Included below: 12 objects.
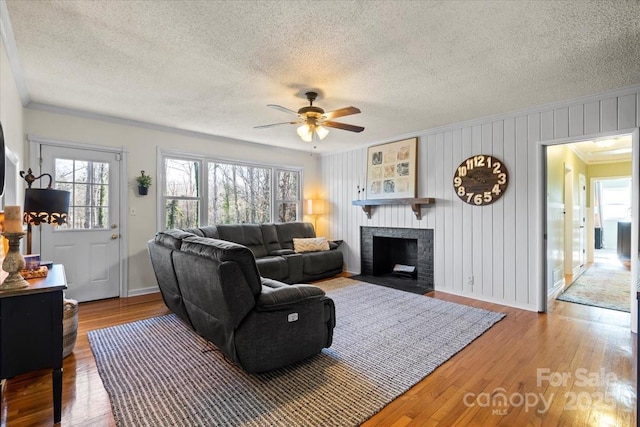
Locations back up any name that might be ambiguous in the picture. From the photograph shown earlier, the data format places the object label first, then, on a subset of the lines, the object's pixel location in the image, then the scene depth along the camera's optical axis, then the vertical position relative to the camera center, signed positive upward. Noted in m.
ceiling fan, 3.15 +1.03
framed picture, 5.11 +0.79
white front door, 3.96 -0.12
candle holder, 1.69 -0.26
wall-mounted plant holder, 4.46 +0.48
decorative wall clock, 4.13 +0.49
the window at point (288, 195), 6.39 +0.42
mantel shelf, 4.80 +0.21
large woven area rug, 1.89 -1.20
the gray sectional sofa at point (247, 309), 2.18 -0.71
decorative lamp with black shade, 2.44 +0.09
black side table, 1.64 -0.63
